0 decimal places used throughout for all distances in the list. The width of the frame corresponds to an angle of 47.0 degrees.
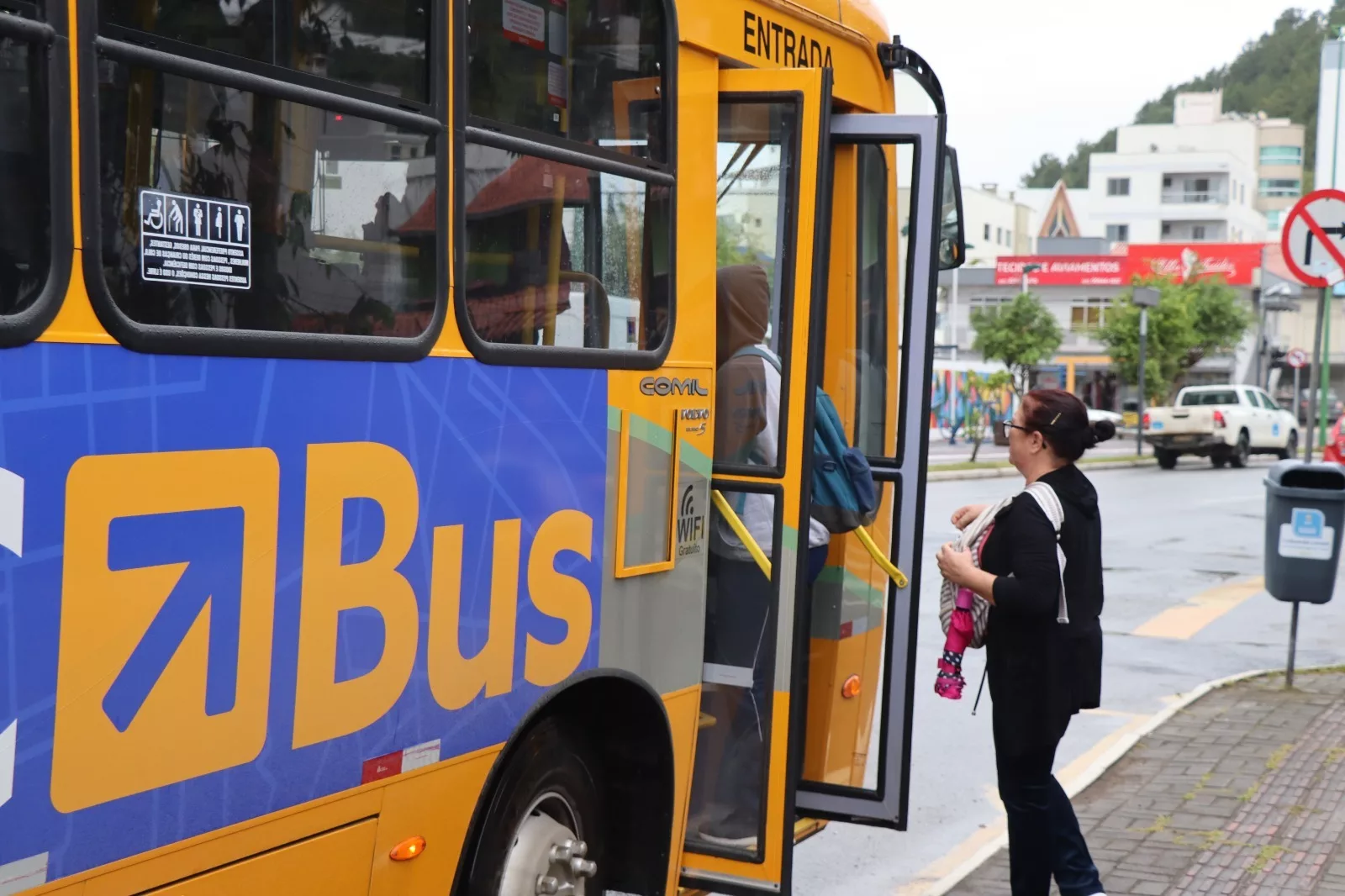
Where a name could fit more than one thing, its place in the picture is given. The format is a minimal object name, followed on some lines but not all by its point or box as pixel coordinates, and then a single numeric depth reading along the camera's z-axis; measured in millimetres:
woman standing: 4867
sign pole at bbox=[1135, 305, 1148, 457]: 38275
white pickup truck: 35500
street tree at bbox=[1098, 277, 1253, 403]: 54406
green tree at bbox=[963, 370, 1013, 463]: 47812
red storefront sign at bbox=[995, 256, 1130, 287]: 73938
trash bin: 8984
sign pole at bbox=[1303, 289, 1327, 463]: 9770
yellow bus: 2578
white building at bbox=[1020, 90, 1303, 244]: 99688
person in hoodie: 4656
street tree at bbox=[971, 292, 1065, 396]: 48750
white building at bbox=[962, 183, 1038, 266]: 96750
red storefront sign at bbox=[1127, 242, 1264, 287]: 72500
